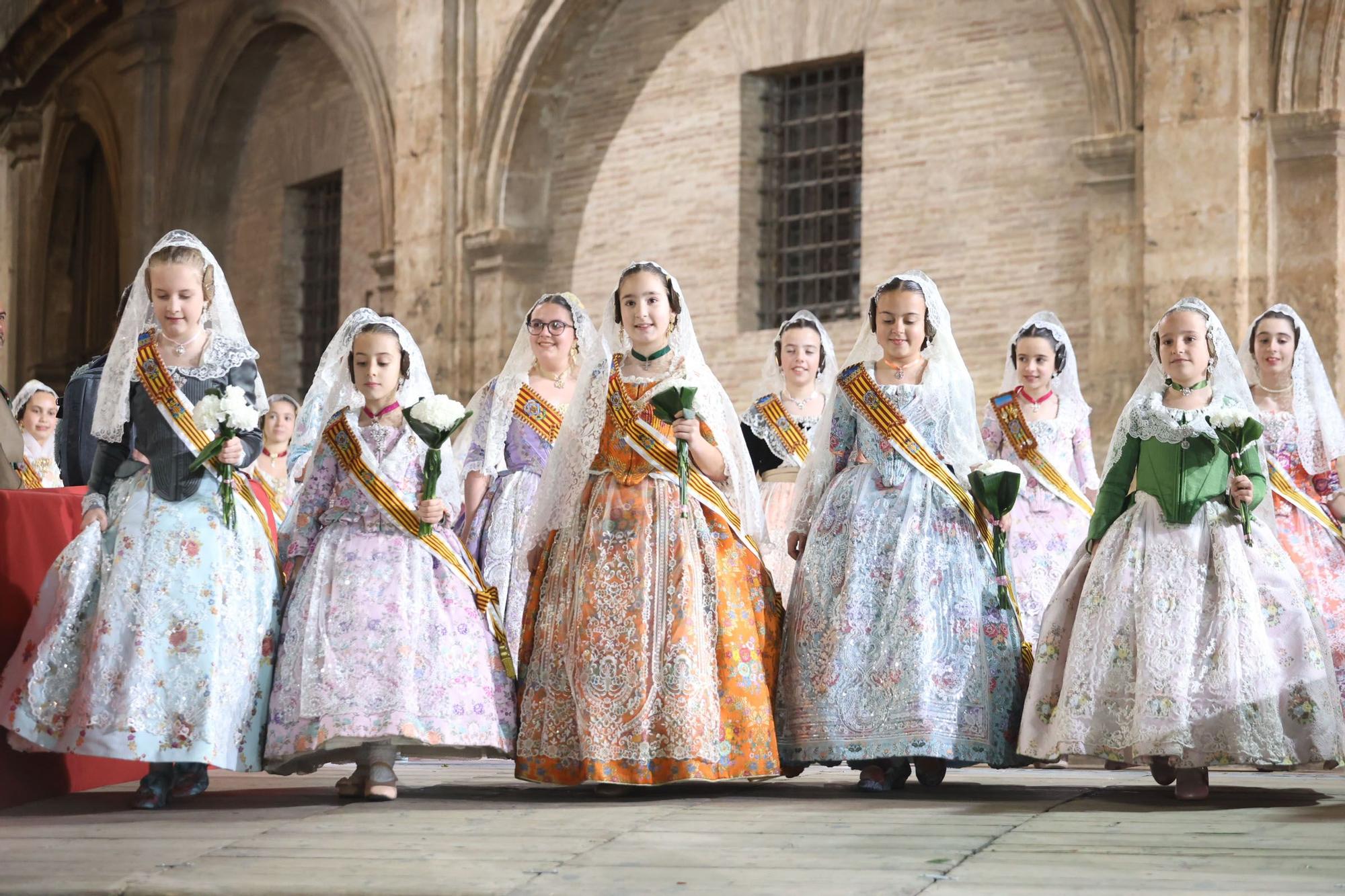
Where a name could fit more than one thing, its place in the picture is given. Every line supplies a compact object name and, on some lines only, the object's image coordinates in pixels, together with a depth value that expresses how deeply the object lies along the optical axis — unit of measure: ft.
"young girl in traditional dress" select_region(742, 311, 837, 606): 27.53
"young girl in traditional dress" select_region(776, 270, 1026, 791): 19.40
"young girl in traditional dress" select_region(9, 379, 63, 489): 35.32
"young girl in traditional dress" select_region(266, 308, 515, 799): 19.02
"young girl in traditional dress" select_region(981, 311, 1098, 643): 27.37
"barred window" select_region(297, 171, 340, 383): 62.80
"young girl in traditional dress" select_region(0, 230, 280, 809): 18.63
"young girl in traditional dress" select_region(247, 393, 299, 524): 32.60
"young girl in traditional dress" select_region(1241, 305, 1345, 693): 22.89
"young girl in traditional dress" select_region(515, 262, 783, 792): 19.11
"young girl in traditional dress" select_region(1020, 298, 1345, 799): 18.06
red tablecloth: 19.97
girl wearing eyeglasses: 25.09
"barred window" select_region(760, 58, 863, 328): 46.96
